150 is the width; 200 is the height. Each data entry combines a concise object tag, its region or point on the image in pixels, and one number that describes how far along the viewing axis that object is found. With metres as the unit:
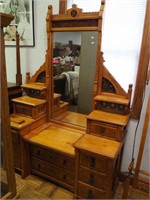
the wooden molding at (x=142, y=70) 1.45
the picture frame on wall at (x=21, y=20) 1.99
